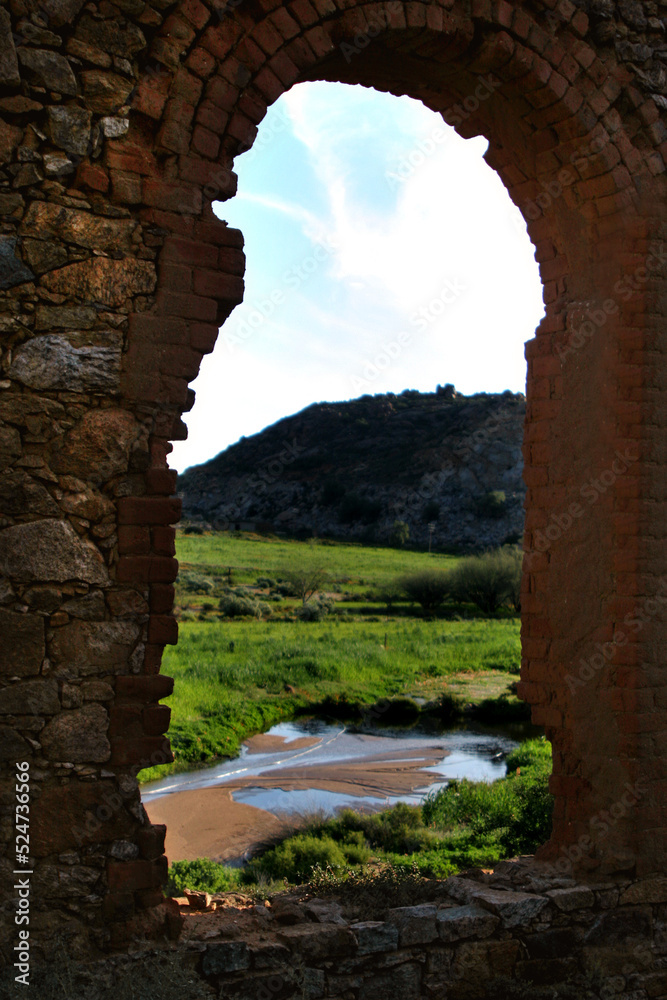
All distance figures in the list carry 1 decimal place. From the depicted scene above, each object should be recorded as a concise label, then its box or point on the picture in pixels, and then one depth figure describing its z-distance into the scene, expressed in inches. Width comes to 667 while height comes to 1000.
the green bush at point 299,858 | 325.1
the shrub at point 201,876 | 296.8
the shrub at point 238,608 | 1063.6
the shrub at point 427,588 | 1371.8
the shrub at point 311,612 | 1111.0
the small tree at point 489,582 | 1365.7
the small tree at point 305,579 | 1364.4
